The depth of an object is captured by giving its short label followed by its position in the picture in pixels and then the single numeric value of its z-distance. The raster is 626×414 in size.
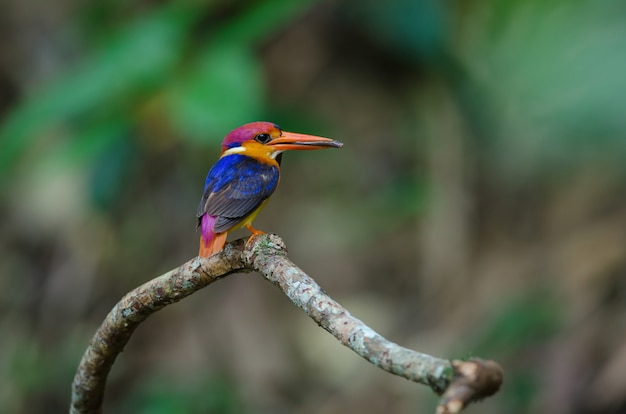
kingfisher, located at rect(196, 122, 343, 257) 3.62
